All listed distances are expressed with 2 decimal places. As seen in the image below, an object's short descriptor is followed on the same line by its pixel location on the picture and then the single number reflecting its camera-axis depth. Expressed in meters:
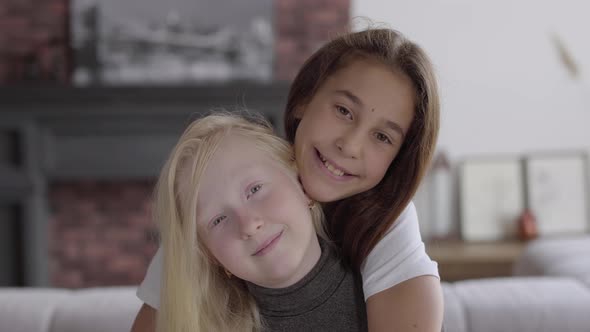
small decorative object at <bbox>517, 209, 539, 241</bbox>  3.93
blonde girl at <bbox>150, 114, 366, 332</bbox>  1.13
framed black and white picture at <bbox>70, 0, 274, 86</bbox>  3.83
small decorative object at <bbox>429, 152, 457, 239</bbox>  4.08
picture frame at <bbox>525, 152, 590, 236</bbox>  4.01
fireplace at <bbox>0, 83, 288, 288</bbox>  3.69
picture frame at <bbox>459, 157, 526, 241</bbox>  4.03
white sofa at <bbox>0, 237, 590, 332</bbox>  1.47
